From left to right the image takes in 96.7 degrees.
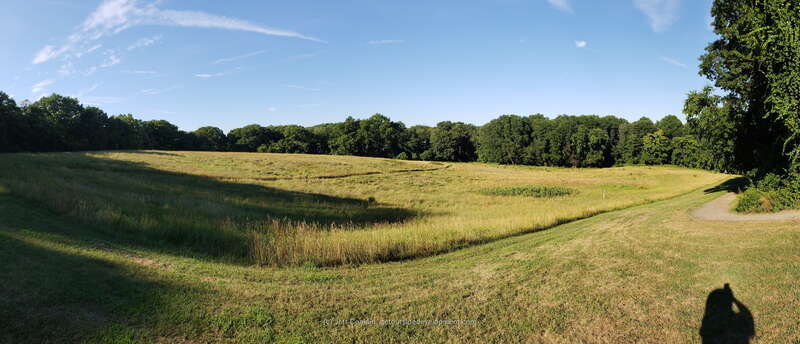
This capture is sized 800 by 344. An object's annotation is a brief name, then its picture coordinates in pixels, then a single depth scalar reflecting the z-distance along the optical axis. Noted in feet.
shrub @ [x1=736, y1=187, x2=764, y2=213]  48.55
